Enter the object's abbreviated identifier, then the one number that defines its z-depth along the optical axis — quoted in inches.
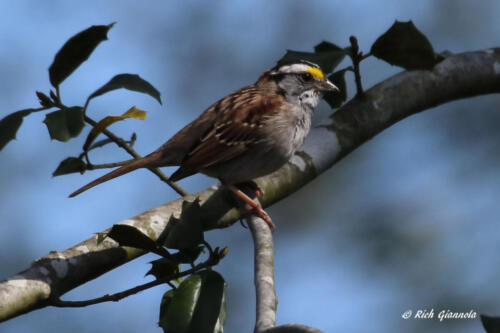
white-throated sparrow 348.8
